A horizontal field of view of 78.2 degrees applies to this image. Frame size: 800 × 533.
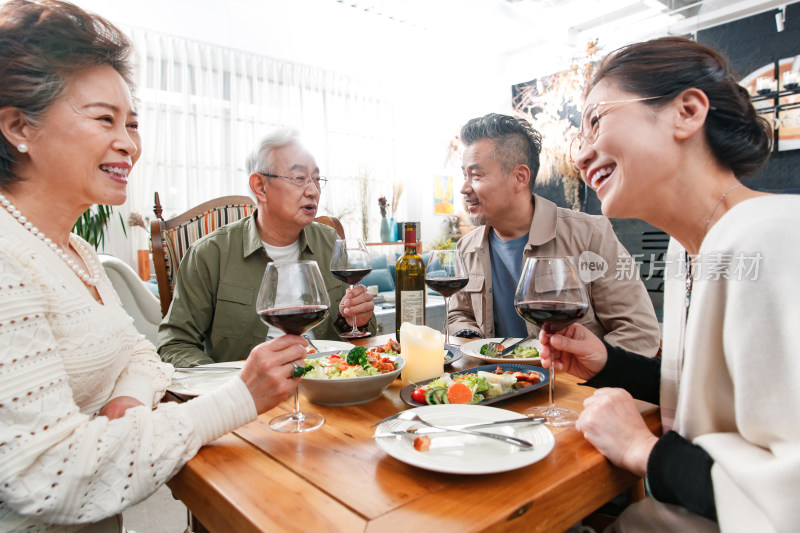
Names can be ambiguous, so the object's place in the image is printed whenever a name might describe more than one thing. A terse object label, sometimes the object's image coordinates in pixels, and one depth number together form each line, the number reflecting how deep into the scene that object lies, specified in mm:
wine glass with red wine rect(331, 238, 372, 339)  1575
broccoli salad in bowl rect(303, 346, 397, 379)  1046
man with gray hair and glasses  1846
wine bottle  1409
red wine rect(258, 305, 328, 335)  925
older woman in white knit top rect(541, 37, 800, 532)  680
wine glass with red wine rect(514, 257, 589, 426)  970
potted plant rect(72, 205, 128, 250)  4375
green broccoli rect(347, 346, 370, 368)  1092
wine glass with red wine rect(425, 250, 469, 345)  1385
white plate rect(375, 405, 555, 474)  691
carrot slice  980
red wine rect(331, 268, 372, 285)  1579
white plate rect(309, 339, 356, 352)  1387
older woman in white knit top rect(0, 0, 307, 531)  713
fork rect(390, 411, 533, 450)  737
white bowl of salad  988
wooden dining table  608
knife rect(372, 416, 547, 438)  815
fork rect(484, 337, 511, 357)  1359
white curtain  5246
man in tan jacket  1938
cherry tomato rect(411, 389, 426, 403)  995
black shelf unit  4440
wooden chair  2145
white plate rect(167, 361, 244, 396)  1102
